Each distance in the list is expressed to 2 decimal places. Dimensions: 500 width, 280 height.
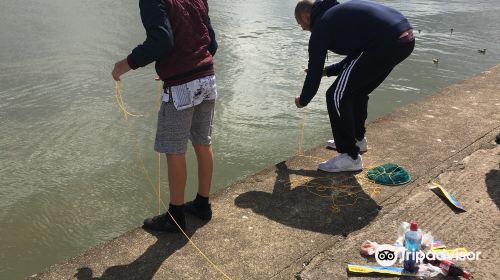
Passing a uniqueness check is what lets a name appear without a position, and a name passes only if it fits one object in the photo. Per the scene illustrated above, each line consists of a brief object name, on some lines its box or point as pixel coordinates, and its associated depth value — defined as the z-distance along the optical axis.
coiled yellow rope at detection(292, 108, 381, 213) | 3.73
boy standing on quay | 2.67
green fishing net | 3.92
